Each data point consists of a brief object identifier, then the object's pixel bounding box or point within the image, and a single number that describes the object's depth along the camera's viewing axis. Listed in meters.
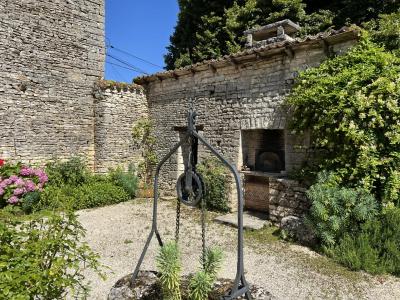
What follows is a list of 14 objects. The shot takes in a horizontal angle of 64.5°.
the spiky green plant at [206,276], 2.65
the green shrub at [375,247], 4.37
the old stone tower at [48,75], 8.16
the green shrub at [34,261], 1.85
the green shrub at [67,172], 8.52
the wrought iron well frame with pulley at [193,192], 2.54
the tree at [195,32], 15.25
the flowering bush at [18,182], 7.37
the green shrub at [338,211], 4.87
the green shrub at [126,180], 9.33
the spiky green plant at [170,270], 2.76
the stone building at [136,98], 6.83
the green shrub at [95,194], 8.20
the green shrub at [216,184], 7.89
